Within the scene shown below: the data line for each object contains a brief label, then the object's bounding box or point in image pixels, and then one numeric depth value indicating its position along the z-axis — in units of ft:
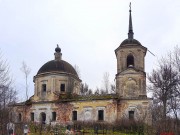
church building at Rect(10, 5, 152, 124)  93.20
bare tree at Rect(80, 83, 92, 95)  151.75
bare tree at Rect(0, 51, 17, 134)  44.77
